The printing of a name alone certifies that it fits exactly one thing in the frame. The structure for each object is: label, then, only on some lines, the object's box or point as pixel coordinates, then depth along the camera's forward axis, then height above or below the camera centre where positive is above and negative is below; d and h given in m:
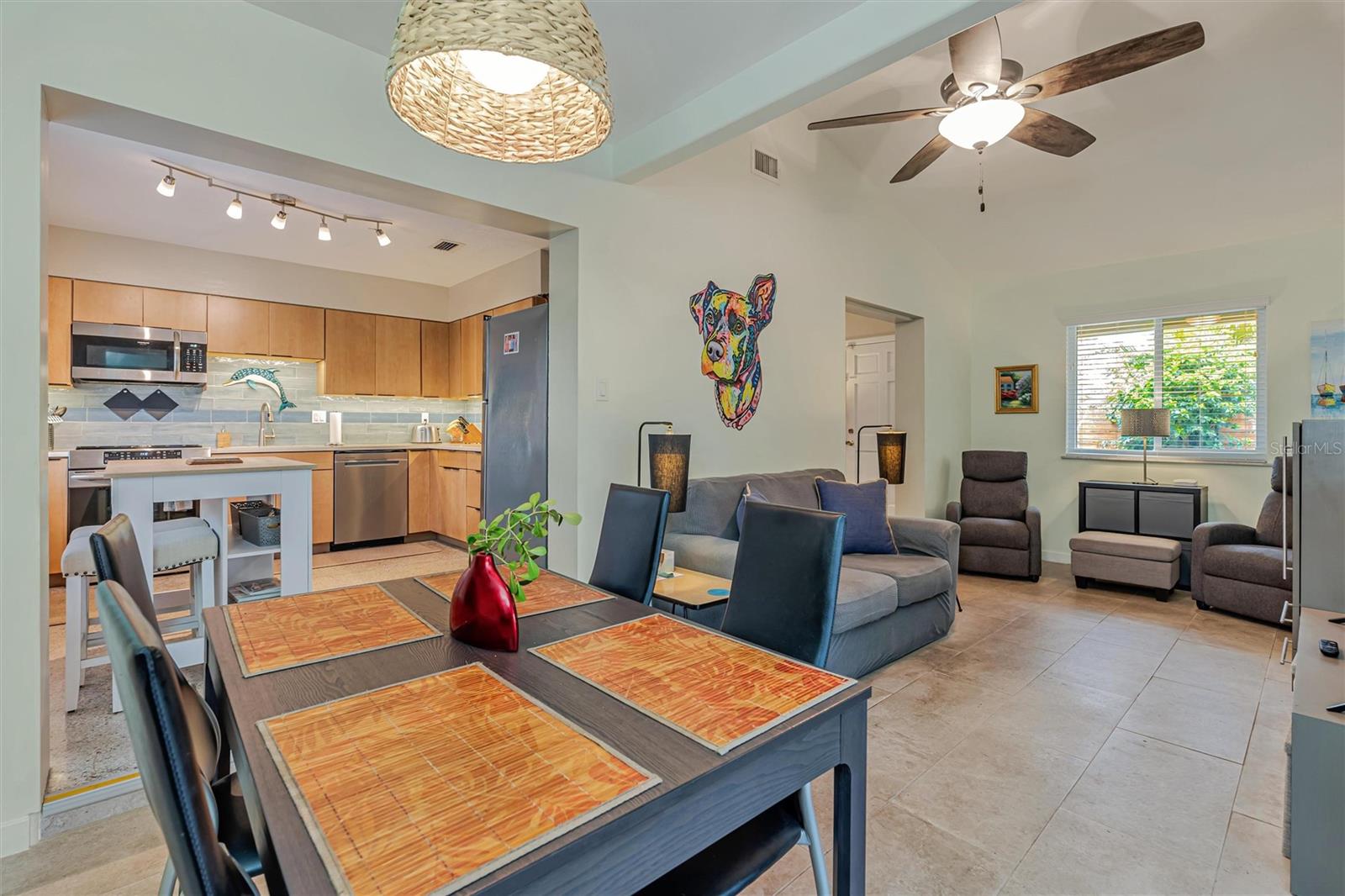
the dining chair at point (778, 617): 1.14 -0.45
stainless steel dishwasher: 5.62 -0.52
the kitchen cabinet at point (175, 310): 4.83 +1.04
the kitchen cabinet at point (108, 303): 4.54 +1.03
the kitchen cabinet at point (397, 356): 6.05 +0.84
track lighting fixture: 3.53 +1.58
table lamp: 4.65 +0.18
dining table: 0.74 -0.47
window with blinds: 4.77 +0.53
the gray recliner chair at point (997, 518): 4.95 -0.63
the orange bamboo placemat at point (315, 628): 1.29 -0.45
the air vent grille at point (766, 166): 4.16 +1.90
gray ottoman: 4.39 -0.85
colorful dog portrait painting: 3.90 +0.66
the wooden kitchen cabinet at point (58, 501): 4.26 -0.43
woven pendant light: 1.10 +0.77
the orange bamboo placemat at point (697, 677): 1.03 -0.46
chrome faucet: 5.59 +0.12
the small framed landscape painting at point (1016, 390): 5.81 +0.52
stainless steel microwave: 4.54 +0.65
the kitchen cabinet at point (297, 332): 5.43 +0.97
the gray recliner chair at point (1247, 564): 3.78 -0.76
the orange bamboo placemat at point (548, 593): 1.68 -0.44
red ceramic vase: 1.34 -0.37
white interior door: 6.82 +0.59
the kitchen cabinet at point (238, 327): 5.12 +0.96
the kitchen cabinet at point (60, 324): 4.45 +0.83
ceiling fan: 2.27 +1.50
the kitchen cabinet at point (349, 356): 5.74 +0.80
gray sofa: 2.89 -0.67
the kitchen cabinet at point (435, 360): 6.37 +0.85
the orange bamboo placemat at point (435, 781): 0.70 -0.47
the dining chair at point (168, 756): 0.69 -0.36
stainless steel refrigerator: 3.54 +0.19
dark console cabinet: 4.65 -0.51
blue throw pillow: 3.67 -0.41
